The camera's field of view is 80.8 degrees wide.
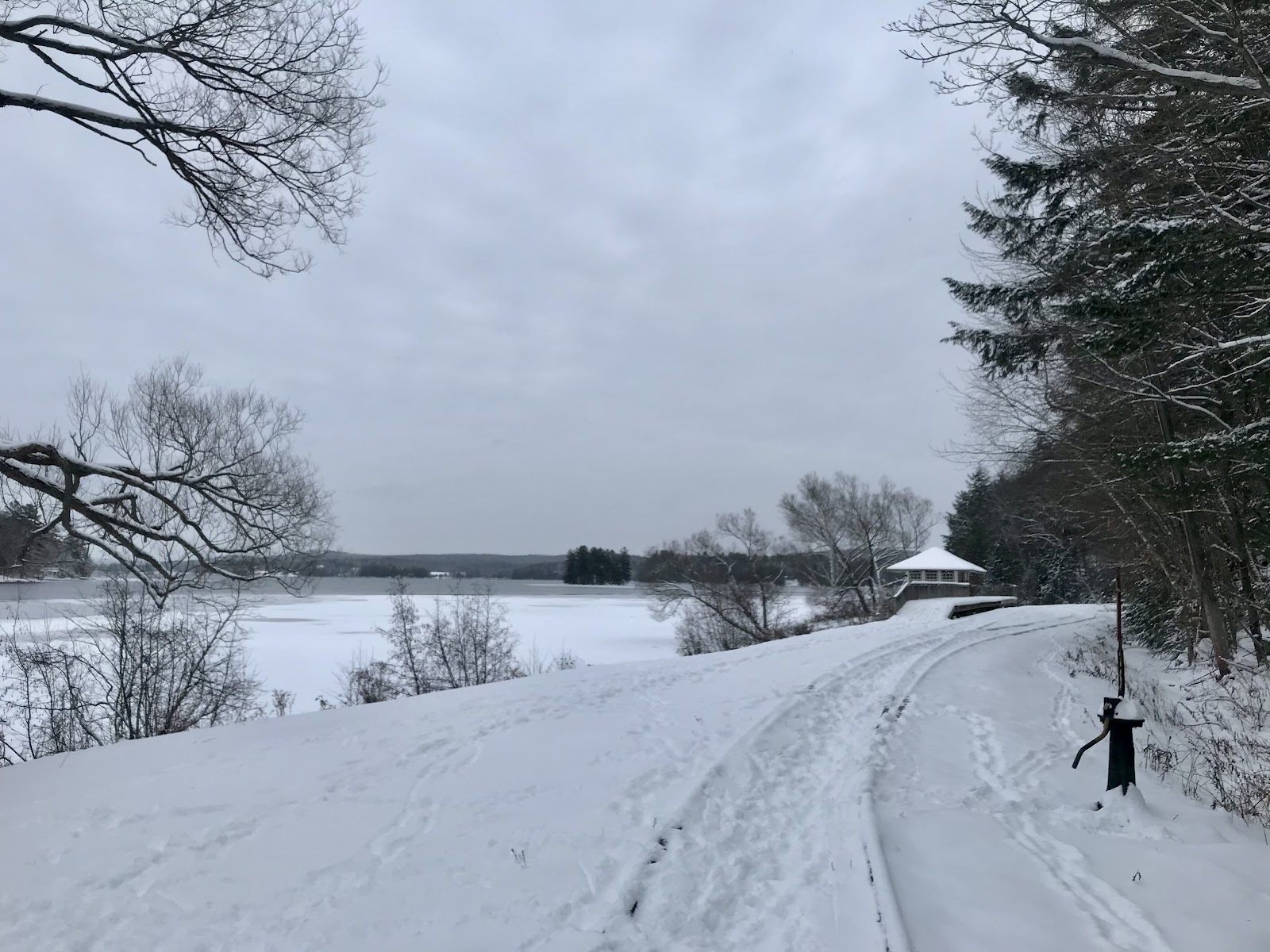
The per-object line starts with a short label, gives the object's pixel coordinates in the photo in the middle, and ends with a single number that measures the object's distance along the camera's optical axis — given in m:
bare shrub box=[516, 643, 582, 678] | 19.80
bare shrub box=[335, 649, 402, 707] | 19.08
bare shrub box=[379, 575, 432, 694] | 22.00
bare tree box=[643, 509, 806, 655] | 36.16
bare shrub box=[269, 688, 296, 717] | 15.78
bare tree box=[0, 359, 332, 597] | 8.22
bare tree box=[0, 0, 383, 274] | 6.07
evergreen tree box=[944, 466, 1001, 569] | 54.28
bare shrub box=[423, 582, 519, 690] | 22.97
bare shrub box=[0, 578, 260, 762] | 14.38
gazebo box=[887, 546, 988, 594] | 45.66
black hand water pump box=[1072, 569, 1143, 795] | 5.28
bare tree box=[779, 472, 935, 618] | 43.19
